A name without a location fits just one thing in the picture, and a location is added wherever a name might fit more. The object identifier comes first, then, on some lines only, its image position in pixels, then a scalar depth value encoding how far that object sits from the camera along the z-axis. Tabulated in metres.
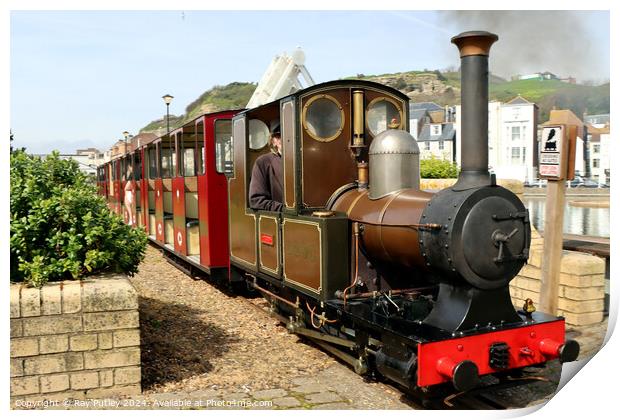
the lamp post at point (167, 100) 21.18
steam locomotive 4.03
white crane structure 12.30
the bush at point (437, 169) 18.32
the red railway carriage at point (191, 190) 8.56
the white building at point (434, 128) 46.91
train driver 6.55
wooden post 4.98
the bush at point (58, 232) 4.66
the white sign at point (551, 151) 4.82
